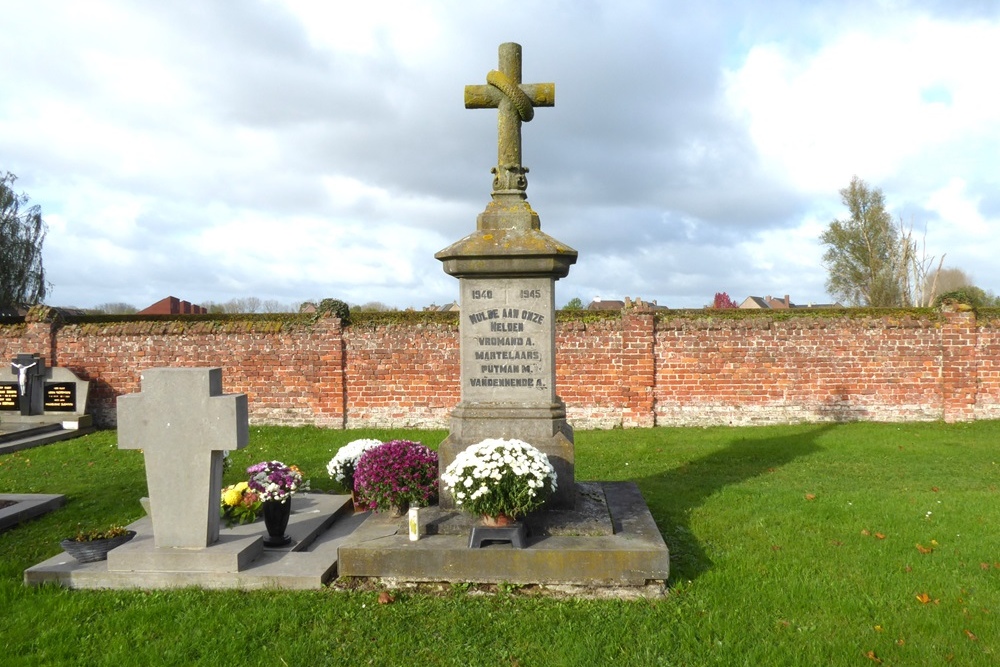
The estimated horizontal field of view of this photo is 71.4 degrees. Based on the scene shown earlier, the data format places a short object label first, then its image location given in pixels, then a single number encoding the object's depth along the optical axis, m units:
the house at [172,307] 34.97
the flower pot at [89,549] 5.23
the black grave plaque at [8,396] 13.58
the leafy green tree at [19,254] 31.28
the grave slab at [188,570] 5.07
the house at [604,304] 41.37
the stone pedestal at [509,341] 6.10
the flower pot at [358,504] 6.99
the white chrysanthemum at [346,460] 6.96
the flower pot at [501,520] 5.31
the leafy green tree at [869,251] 37.09
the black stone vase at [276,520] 5.75
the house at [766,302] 47.72
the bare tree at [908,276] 36.59
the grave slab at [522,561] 4.94
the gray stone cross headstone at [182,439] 5.29
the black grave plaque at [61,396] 13.62
